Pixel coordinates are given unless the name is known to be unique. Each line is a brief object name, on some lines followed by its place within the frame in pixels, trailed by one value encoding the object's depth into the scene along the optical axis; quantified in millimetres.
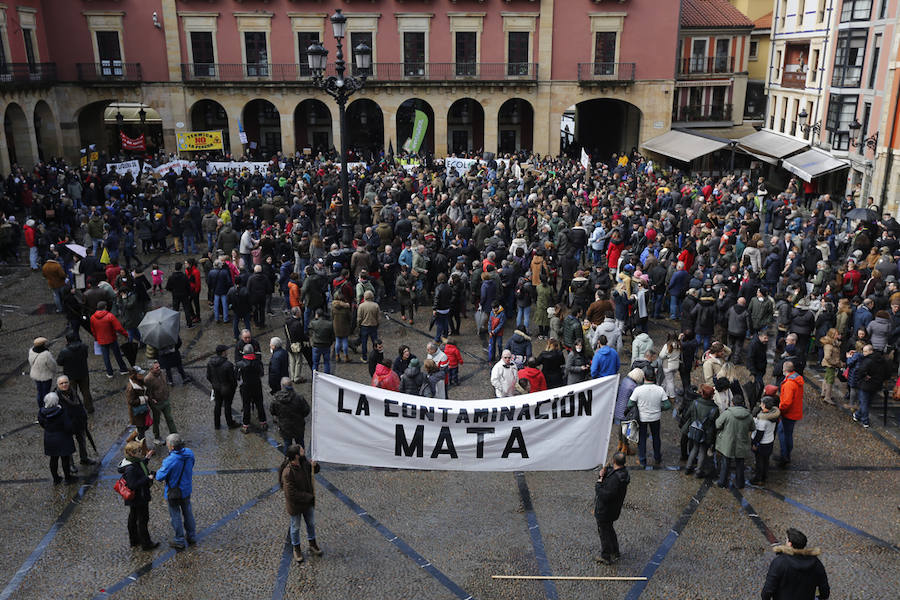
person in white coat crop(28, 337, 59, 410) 11781
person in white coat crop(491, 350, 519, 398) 11258
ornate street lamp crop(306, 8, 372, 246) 17438
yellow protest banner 33000
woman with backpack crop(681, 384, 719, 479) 10172
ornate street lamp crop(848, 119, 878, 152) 28297
